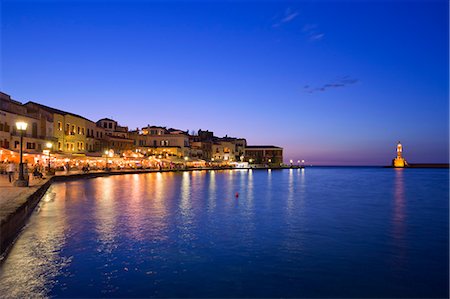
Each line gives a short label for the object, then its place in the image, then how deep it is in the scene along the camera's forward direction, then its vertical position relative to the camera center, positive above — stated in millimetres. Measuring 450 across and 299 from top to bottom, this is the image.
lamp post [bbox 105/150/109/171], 56750 -269
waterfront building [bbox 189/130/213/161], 102381 +3499
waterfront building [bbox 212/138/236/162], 116438 +2327
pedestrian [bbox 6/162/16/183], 25870 -789
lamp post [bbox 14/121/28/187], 21188 -1165
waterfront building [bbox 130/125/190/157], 85825 +3829
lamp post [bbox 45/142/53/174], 42312 +1386
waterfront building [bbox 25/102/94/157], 50669 +4359
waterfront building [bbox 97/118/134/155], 72250 +4053
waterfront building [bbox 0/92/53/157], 37344 +3420
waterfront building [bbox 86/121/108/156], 63603 +3335
